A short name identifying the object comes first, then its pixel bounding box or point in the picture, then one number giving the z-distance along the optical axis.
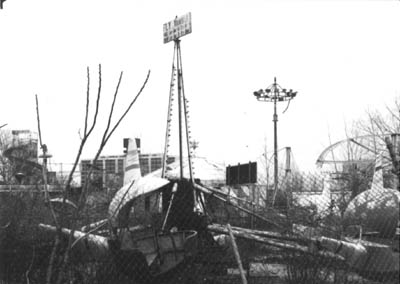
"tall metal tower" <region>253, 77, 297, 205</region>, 32.28
